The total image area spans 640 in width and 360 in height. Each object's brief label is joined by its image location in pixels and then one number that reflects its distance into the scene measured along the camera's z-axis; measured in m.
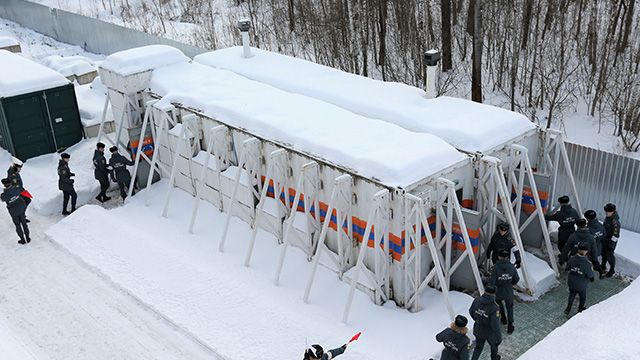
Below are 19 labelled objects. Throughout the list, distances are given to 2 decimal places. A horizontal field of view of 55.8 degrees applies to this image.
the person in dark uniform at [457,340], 7.67
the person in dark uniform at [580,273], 9.28
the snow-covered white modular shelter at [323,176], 9.41
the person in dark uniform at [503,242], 9.71
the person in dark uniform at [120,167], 13.68
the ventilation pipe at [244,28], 15.30
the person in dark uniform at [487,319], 8.22
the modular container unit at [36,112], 14.89
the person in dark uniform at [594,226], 10.20
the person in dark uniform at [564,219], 10.55
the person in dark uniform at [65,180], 13.31
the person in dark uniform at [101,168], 13.78
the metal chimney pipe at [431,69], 11.77
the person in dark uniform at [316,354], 7.26
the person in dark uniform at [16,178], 12.47
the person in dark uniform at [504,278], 8.91
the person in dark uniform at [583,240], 9.80
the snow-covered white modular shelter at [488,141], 10.21
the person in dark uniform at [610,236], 10.29
